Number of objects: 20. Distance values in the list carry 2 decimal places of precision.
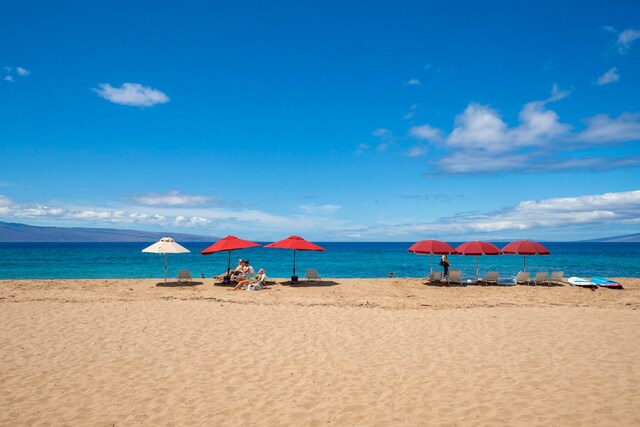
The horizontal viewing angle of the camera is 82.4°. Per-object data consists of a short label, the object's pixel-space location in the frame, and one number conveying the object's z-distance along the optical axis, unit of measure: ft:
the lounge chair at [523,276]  62.59
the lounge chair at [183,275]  58.67
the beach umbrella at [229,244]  54.87
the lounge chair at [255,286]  53.34
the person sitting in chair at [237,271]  57.26
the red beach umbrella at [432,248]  58.85
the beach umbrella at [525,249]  61.16
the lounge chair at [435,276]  62.34
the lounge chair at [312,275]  60.18
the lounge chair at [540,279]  62.49
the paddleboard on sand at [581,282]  59.06
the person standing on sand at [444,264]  63.49
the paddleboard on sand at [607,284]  58.03
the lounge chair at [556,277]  61.98
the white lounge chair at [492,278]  61.95
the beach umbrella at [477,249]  58.90
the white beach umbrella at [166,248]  54.19
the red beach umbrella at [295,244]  56.03
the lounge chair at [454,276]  61.05
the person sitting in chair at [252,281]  53.93
